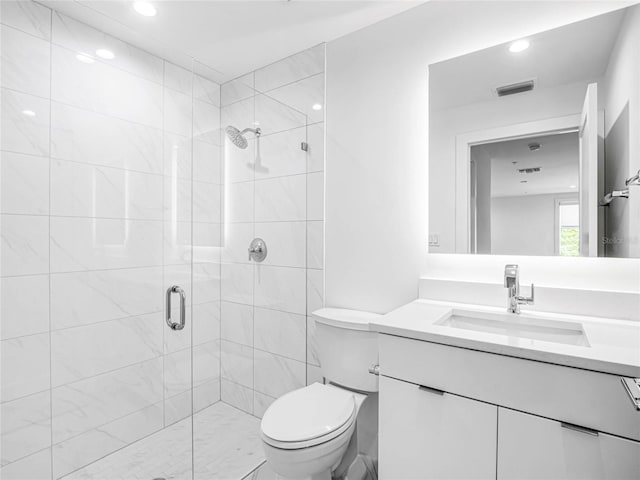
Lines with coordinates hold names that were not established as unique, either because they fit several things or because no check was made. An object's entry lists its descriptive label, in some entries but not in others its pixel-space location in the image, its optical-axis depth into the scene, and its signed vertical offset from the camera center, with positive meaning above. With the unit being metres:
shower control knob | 1.74 -0.04
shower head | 1.63 +0.52
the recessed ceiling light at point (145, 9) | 1.67 +1.18
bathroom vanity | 0.89 -0.47
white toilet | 1.24 -0.70
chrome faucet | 1.30 -0.17
